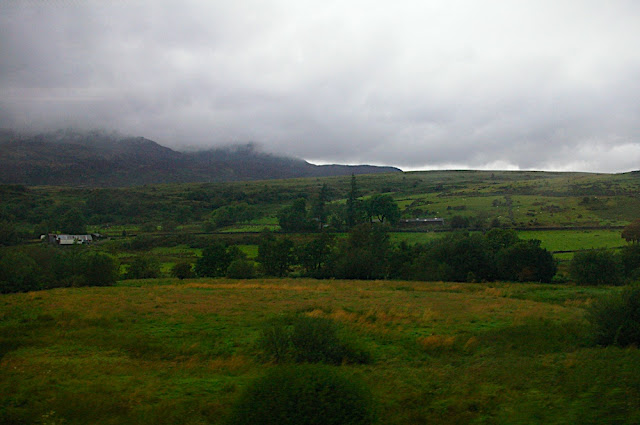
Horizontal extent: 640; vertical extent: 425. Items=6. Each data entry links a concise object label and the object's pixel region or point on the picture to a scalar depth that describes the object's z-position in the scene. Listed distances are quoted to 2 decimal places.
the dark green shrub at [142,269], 55.72
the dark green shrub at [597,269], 43.22
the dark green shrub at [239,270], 55.19
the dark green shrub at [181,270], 54.66
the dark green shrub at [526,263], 47.97
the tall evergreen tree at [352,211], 97.94
